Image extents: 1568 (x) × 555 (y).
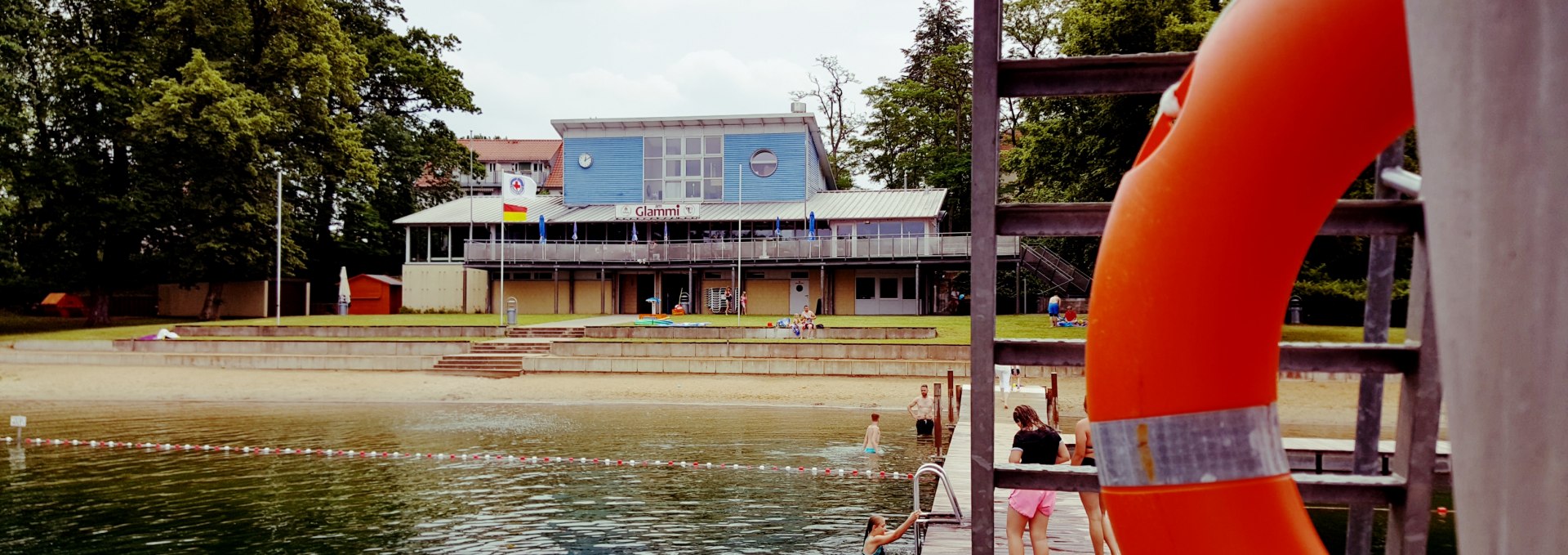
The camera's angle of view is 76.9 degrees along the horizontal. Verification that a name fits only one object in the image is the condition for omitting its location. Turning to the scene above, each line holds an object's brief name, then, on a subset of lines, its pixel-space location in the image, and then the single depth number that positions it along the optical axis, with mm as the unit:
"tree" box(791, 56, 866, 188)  65125
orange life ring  2098
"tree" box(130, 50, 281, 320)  39688
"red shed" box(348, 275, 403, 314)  50875
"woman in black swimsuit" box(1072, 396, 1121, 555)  8023
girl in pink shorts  8008
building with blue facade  45000
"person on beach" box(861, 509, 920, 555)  9742
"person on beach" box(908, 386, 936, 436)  21250
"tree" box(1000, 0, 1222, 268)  29844
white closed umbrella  43344
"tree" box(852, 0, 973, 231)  55312
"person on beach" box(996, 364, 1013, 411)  24812
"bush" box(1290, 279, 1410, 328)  35812
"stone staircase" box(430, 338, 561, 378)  32250
